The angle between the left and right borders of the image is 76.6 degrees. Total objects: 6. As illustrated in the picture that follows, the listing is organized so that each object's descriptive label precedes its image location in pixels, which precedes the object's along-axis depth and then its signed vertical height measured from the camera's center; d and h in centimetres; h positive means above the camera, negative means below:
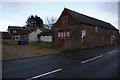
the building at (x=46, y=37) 2447 +133
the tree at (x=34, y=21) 6089 +1628
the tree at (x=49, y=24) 3953 +973
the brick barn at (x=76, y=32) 1625 +199
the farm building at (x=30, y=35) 2713 +199
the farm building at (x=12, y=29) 5312 +848
